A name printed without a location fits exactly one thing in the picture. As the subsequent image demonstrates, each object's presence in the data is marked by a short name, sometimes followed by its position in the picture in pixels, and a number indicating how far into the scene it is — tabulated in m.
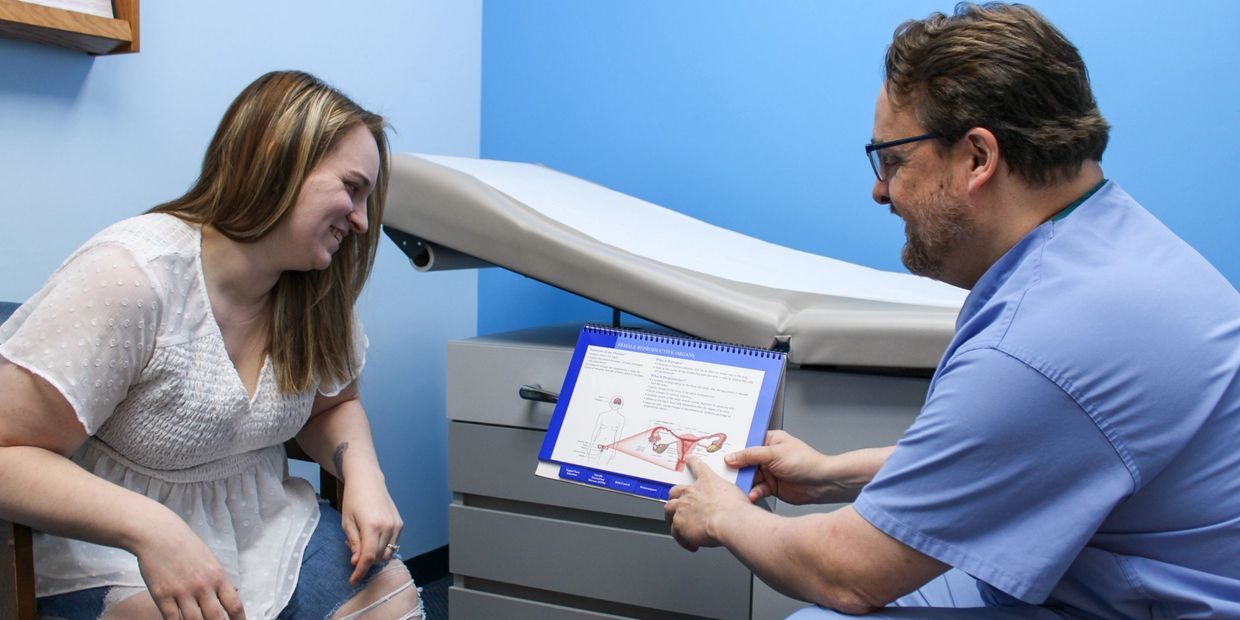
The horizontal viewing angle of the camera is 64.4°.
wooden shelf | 1.30
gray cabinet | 1.35
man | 0.79
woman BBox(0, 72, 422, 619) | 0.93
